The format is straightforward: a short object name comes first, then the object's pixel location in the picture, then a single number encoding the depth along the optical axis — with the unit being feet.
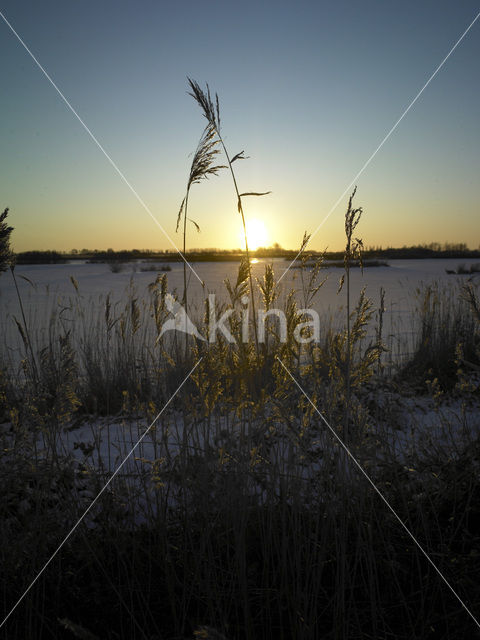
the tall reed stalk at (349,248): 4.91
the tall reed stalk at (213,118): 6.01
